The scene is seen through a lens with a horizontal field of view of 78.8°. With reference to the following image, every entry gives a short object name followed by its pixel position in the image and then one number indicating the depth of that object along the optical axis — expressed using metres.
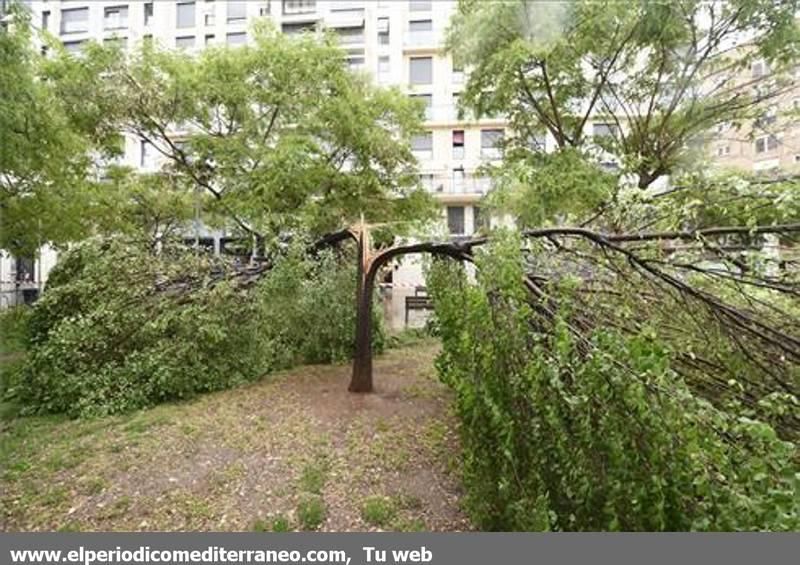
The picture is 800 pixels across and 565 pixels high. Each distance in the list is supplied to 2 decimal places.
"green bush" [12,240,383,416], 5.25
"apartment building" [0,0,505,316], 19.45
